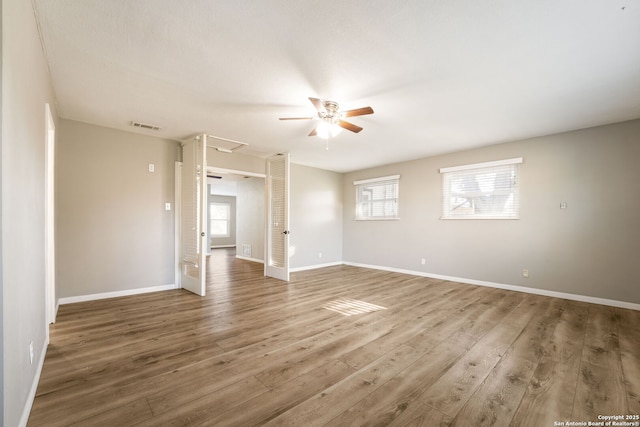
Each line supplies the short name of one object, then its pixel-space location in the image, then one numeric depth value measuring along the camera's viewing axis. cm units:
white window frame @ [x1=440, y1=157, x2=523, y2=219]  457
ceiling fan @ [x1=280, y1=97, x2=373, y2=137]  283
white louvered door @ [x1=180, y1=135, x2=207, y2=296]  408
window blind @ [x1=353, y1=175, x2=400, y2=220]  630
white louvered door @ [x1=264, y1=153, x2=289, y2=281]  517
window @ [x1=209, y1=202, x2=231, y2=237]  1157
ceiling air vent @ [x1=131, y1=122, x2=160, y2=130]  385
